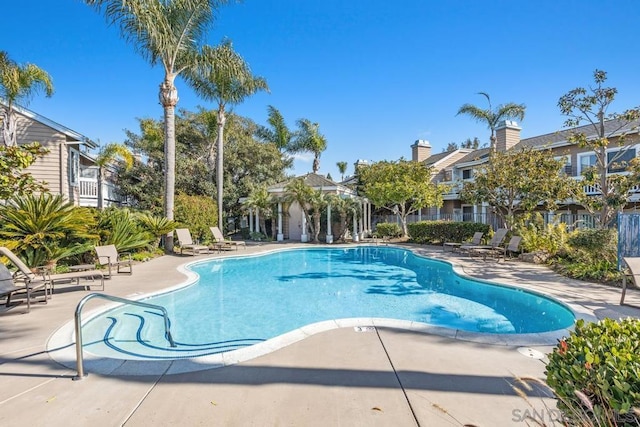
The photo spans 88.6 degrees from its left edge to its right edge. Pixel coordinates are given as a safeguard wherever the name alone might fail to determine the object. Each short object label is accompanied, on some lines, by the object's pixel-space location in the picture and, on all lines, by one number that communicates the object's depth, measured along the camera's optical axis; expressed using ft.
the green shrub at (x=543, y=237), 43.27
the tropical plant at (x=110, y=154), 61.93
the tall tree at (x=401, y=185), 70.28
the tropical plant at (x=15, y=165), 25.79
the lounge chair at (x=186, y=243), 53.31
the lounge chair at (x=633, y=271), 21.91
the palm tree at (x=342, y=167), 190.29
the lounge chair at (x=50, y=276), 23.23
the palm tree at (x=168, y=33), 47.42
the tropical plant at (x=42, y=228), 32.04
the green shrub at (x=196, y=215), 61.46
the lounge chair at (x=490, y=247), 47.16
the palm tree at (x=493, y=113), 82.84
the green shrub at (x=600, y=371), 6.38
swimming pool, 21.17
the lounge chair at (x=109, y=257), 34.06
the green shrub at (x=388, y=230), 80.64
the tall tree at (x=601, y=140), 36.04
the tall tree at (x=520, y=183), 47.03
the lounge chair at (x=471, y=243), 52.44
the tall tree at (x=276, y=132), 106.11
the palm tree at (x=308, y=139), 114.73
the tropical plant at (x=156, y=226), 51.60
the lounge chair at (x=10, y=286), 21.80
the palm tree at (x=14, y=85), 48.60
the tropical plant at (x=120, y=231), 41.70
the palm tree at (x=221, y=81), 58.13
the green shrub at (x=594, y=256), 32.19
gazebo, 76.54
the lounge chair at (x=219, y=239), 59.98
